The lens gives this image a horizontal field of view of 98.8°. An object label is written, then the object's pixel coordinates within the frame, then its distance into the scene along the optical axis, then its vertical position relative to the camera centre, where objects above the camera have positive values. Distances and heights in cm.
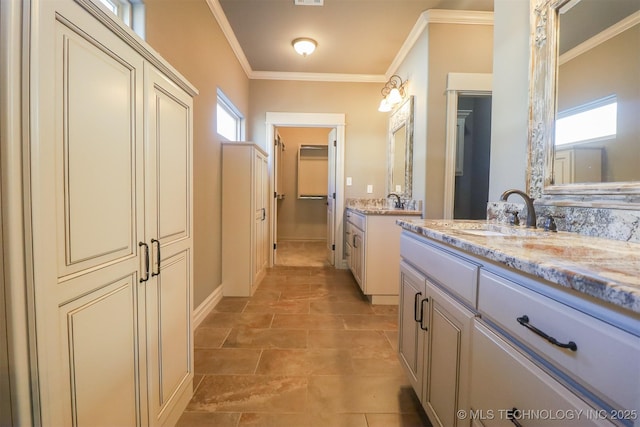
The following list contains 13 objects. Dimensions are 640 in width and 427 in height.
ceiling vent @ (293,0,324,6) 246 +178
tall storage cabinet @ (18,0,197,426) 62 -7
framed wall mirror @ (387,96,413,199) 306 +62
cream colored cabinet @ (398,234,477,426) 96 -55
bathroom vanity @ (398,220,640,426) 49 -31
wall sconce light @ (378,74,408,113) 320 +128
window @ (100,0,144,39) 146 +100
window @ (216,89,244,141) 300 +97
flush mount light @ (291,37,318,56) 303 +172
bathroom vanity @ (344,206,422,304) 276 -53
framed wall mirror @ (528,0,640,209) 98 +41
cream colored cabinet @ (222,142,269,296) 284 -18
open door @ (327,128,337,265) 411 +5
